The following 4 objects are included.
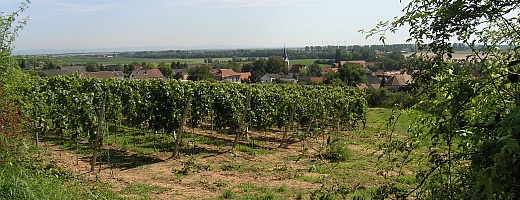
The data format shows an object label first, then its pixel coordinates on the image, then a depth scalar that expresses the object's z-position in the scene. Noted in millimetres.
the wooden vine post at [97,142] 8523
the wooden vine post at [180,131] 10445
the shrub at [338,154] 10844
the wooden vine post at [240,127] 11586
